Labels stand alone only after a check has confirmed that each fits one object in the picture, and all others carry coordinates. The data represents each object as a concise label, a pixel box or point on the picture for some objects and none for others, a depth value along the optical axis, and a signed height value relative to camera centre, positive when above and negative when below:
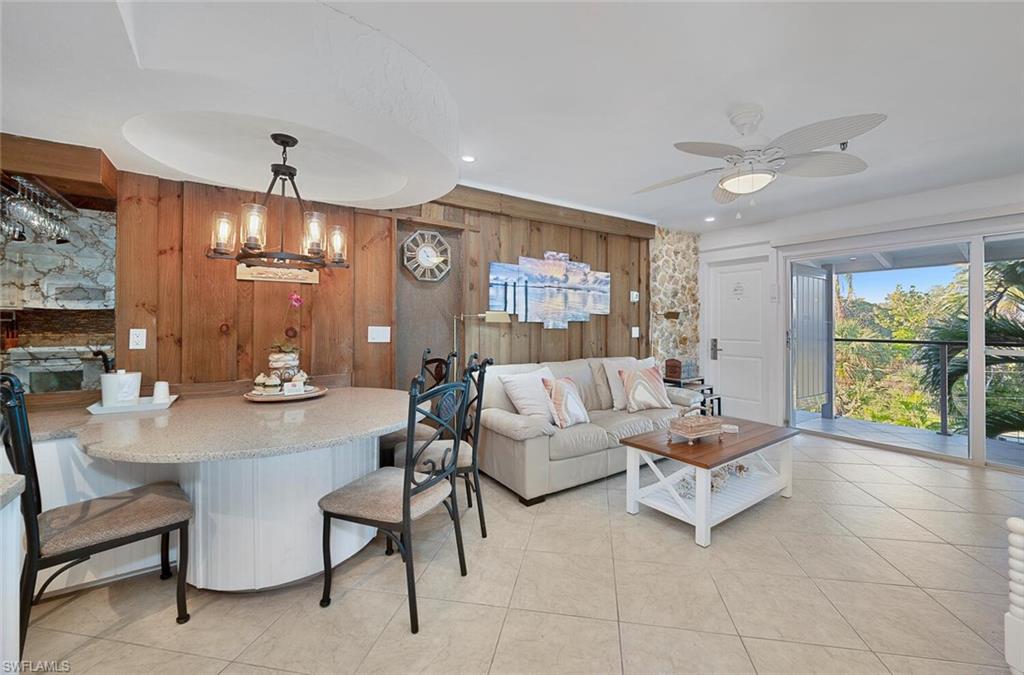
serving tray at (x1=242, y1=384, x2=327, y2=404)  2.23 -0.33
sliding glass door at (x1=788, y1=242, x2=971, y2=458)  4.17 -0.09
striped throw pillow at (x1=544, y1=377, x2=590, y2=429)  3.08 -0.52
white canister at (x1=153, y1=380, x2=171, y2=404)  2.15 -0.29
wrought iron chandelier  2.00 +0.52
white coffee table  2.28 -0.92
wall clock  3.35 +0.71
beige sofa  2.77 -0.78
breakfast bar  1.67 -0.64
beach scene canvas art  3.87 +0.50
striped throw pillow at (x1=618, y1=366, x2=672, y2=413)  3.69 -0.49
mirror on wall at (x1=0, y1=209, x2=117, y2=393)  2.11 +0.18
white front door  4.86 +0.01
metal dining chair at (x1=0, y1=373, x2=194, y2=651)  1.38 -0.70
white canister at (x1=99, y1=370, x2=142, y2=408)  2.04 -0.26
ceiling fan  1.83 +0.99
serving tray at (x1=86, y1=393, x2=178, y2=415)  2.00 -0.36
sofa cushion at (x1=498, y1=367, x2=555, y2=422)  3.10 -0.43
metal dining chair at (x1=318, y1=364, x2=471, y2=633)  1.63 -0.69
